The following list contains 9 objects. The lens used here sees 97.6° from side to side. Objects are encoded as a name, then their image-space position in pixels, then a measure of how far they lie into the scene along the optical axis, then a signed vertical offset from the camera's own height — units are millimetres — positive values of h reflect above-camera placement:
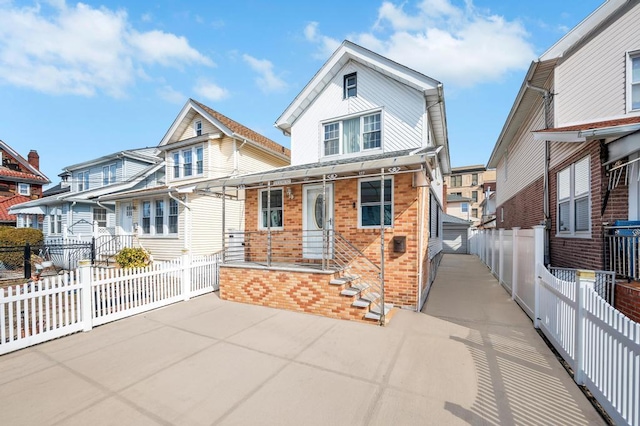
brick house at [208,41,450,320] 6797 +338
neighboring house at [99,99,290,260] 13273 +961
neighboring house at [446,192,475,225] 36625 +419
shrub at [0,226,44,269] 13883 -1653
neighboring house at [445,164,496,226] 43019 +4571
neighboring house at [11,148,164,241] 17875 +1041
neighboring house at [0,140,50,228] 23442 +2619
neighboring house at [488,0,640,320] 5535 +1549
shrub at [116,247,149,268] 8430 -1442
